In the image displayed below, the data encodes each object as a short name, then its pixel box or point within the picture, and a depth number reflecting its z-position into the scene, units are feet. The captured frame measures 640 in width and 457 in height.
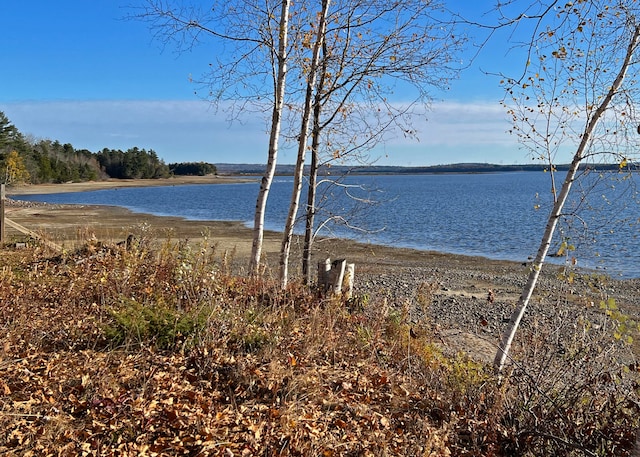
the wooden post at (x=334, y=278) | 26.21
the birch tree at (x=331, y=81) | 25.99
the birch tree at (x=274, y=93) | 24.20
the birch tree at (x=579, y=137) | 19.47
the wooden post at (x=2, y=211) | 38.80
